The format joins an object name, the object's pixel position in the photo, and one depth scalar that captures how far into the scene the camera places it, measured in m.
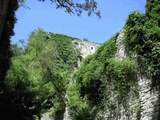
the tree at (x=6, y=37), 3.94
